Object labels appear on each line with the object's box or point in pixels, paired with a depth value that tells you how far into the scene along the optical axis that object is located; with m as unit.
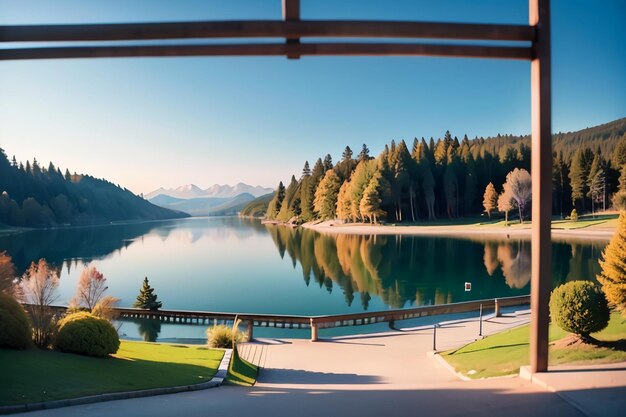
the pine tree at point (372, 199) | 51.94
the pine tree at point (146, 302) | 16.80
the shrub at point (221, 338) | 9.42
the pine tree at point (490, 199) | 50.50
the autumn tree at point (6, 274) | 8.82
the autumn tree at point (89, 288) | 15.46
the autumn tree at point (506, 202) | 45.59
